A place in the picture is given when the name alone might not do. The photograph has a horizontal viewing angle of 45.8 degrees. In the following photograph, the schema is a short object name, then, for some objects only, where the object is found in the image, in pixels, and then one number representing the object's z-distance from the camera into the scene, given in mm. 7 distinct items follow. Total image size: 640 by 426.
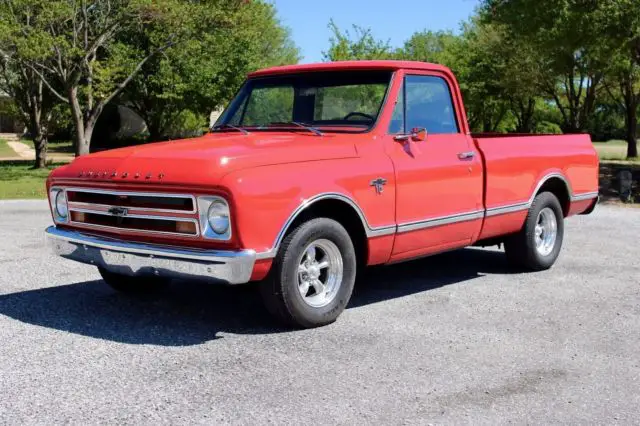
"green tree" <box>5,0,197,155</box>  20469
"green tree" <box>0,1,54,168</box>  21172
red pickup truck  4945
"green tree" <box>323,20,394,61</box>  27375
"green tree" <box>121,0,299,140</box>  24578
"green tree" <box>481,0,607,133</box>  17203
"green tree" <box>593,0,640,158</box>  16250
